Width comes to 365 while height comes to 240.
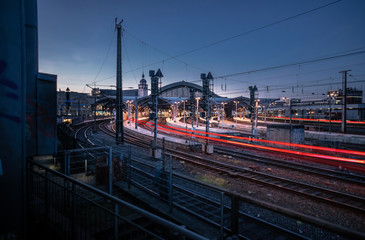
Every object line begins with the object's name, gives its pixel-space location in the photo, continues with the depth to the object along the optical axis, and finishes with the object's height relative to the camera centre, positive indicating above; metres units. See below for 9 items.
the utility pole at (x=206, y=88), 24.91 +3.39
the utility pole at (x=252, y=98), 30.06 +2.72
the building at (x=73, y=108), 117.27 +4.17
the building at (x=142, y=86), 134.36 +19.79
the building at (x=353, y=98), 74.93 +6.85
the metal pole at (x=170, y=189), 5.82 -2.07
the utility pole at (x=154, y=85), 21.56 +3.21
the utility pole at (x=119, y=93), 16.88 +1.79
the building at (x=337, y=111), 50.22 +1.55
